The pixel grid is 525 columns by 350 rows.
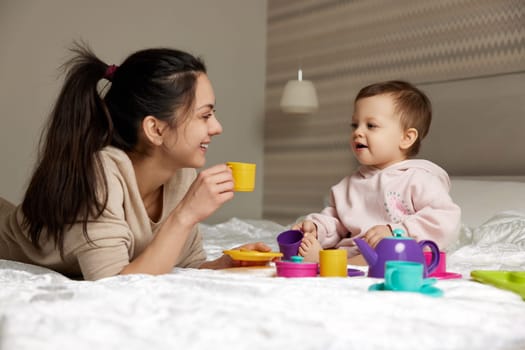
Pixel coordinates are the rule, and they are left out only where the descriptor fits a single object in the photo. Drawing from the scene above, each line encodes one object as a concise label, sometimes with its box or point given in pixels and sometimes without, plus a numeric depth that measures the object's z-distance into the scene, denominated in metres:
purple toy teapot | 1.50
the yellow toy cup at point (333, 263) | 1.58
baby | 2.09
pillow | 2.68
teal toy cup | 1.26
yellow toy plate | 1.75
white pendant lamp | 4.12
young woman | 1.57
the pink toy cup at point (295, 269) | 1.57
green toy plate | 1.38
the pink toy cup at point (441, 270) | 1.62
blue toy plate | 1.27
